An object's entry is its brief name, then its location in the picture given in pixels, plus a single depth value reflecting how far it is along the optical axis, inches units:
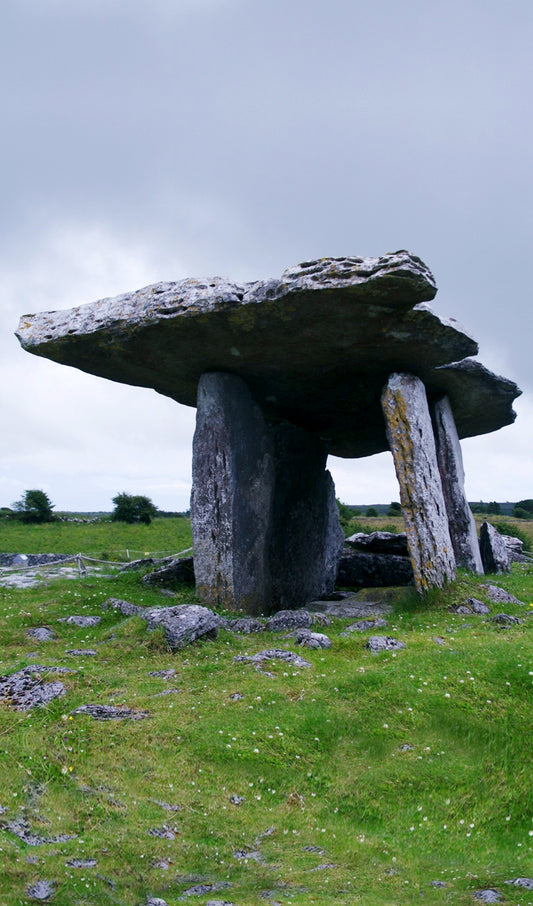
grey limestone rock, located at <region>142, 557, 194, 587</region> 644.7
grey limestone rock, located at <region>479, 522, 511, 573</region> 729.6
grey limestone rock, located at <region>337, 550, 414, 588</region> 832.3
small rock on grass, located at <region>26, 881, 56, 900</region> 183.9
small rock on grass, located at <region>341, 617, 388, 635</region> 464.4
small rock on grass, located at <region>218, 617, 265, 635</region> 448.5
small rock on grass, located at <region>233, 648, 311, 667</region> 360.5
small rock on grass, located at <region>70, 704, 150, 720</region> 295.0
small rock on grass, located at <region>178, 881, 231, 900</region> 191.6
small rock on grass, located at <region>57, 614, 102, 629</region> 461.1
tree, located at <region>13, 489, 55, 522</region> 1457.9
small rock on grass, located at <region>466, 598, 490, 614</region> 485.1
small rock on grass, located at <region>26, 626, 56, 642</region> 426.9
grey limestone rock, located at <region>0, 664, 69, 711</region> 306.2
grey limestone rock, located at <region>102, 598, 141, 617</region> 490.9
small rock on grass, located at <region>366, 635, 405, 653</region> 385.4
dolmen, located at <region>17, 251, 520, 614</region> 480.7
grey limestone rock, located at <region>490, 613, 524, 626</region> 432.3
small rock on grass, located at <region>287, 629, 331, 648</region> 395.2
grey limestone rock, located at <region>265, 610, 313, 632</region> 460.5
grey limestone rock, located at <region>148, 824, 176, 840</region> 222.1
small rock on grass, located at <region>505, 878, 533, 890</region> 188.2
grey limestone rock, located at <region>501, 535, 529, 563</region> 969.8
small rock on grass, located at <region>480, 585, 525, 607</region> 514.3
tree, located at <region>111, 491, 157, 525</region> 1461.6
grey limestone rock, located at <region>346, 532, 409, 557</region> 885.2
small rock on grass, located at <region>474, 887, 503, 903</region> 182.2
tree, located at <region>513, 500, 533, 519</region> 2228.0
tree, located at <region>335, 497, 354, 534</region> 1698.5
